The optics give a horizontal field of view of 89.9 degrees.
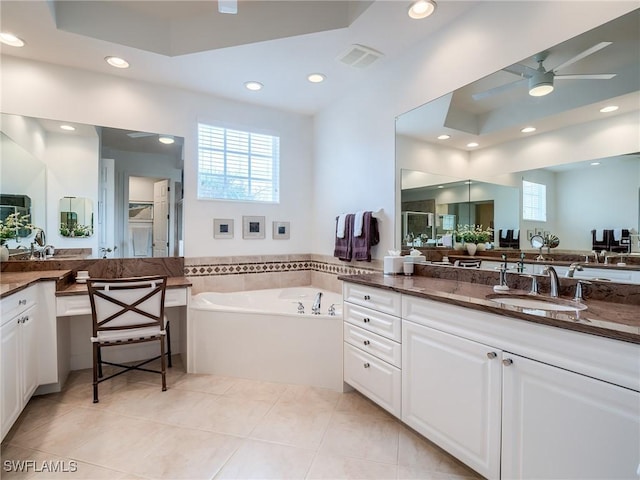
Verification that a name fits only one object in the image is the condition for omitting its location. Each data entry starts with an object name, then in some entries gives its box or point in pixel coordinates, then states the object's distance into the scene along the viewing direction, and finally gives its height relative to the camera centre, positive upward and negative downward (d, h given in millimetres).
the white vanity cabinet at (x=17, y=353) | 1633 -660
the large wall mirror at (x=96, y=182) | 2525 +481
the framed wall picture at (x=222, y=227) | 3281 +112
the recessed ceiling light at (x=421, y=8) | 1950 +1434
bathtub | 2422 -846
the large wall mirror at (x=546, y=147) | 1453 +521
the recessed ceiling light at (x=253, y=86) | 2965 +1438
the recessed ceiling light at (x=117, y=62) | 2545 +1422
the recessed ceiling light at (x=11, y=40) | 2224 +1408
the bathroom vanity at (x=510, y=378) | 1031 -570
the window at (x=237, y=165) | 3258 +784
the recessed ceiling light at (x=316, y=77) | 2809 +1434
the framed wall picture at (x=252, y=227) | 3430 +122
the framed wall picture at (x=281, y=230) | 3592 +95
